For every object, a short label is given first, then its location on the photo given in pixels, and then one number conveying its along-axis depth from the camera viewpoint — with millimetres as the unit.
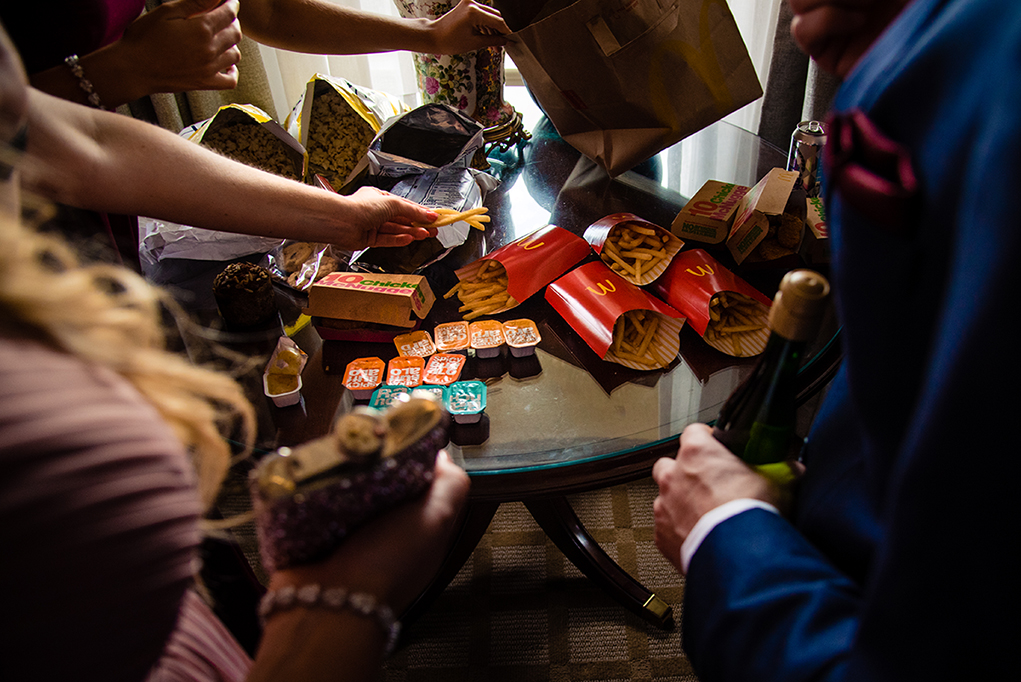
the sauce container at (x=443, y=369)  1102
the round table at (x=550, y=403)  991
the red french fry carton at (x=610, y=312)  1127
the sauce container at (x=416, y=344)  1173
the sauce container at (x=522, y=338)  1142
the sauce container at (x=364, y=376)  1084
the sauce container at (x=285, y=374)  1074
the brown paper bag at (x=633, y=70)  1392
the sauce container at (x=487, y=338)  1149
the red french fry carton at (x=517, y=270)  1259
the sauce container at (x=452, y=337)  1169
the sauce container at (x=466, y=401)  1013
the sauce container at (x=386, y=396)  1043
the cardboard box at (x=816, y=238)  1245
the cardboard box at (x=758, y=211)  1235
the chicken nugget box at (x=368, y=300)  1193
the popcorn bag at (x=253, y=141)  1526
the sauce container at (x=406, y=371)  1104
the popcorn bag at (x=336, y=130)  1643
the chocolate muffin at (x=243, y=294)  1210
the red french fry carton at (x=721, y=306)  1133
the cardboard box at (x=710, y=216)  1319
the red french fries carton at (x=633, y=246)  1265
